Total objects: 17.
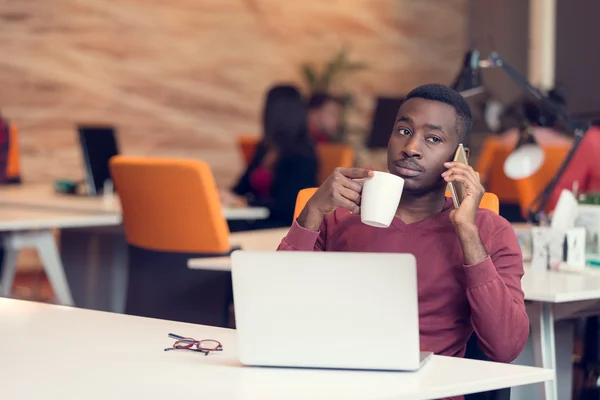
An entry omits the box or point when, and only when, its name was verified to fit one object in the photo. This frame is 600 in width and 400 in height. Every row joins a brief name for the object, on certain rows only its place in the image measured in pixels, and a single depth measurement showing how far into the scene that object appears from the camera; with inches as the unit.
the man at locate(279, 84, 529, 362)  107.5
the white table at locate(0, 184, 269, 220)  254.5
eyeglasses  98.5
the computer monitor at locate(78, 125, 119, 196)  288.8
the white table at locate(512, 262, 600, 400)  139.6
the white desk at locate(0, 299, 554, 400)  81.8
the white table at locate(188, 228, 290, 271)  162.2
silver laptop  85.6
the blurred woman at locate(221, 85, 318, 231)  267.5
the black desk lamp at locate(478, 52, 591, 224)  174.4
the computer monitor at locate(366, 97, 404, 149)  379.2
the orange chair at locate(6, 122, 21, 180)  358.6
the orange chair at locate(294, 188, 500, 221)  134.0
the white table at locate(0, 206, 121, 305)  227.5
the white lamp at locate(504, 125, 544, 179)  174.2
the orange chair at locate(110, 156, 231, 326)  199.0
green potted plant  497.4
